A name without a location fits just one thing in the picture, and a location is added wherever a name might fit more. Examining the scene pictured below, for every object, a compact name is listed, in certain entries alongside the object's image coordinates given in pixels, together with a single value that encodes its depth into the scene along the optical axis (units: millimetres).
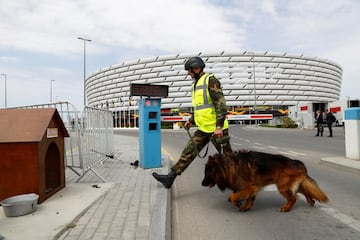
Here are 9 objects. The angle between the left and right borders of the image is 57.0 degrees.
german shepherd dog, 4043
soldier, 4699
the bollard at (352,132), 8352
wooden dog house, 4535
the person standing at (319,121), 22375
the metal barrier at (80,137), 6465
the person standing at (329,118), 21978
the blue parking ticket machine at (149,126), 8227
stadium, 98188
